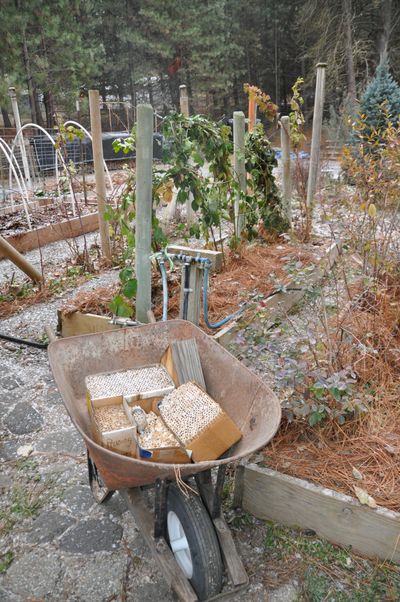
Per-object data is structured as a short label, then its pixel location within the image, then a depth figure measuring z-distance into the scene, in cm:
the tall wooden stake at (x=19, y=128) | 613
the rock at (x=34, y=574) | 179
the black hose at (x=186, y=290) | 258
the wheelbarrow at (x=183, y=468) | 157
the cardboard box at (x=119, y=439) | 167
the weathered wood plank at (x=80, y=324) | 323
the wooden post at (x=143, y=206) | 256
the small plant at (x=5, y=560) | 188
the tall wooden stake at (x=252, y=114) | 562
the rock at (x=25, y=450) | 251
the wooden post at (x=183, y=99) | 533
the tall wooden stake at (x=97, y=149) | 398
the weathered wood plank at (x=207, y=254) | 325
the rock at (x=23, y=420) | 271
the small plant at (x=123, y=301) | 303
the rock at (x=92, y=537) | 197
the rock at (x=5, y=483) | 228
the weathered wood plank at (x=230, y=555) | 165
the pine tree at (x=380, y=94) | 972
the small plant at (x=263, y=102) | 493
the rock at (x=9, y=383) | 310
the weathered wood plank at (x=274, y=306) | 297
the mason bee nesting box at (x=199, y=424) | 169
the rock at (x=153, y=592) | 176
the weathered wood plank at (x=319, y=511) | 177
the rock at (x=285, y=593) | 172
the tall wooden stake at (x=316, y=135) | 523
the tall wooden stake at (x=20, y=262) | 358
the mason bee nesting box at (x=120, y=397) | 169
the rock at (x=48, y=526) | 202
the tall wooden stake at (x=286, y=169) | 486
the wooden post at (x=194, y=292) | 259
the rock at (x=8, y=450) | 249
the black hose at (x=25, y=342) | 306
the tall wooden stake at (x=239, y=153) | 411
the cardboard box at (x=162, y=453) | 162
